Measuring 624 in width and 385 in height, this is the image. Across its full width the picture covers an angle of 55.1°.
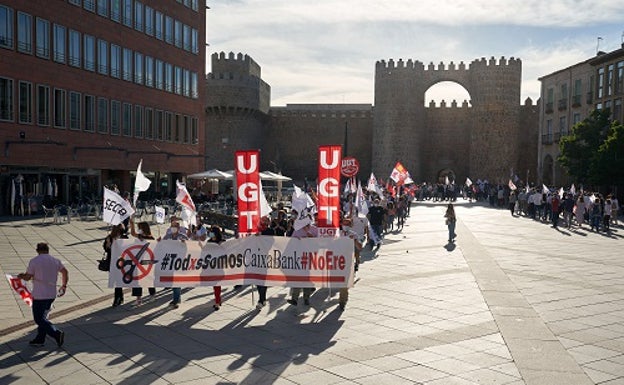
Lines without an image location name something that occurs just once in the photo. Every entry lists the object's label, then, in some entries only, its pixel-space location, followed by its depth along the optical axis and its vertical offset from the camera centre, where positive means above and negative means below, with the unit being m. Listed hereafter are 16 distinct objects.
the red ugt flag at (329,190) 11.79 -0.36
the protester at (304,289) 11.01 -2.16
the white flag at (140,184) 14.78 -0.37
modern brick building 27.03 +4.06
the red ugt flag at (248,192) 11.53 -0.41
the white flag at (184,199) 13.17 -0.65
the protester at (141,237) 10.77 -1.23
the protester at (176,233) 11.20 -1.20
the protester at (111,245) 10.70 -1.43
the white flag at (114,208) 11.80 -0.78
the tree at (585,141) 38.28 +2.22
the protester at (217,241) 10.77 -1.29
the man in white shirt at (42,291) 8.08 -1.69
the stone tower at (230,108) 60.56 +6.44
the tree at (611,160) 34.13 +0.98
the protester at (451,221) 20.91 -1.63
